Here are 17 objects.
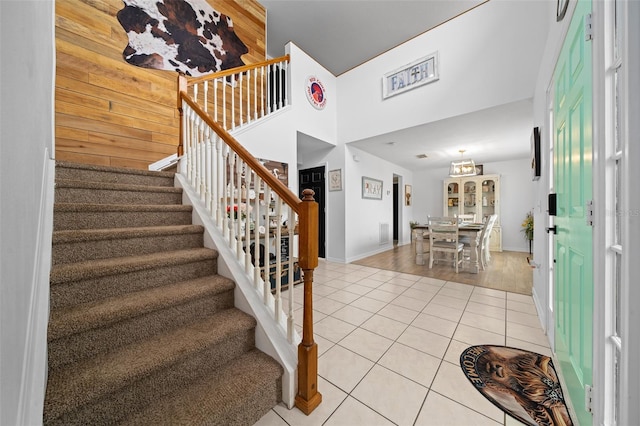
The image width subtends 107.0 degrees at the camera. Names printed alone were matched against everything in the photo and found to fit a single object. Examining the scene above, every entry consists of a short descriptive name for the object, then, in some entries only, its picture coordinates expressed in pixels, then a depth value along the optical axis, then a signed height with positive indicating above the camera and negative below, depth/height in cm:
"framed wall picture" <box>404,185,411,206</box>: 710 +53
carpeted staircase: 95 -59
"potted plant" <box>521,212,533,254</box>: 525 -33
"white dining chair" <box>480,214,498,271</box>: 397 -41
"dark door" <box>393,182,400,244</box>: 764 +5
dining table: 383 -47
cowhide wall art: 291 +244
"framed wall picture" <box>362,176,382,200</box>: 517 +56
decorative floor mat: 123 -103
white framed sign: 349 +215
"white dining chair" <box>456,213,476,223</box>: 576 -14
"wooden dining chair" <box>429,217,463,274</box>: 388 -39
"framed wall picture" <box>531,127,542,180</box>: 221 +56
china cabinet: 591 +39
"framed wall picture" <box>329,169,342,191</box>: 472 +67
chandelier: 475 +89
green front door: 102 -2
